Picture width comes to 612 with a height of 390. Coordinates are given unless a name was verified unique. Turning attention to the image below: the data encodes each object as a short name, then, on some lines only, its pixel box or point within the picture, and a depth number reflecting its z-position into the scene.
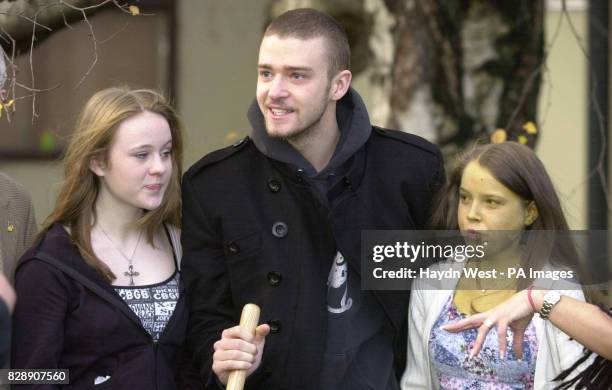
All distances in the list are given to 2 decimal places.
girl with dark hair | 6.12
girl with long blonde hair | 6.08
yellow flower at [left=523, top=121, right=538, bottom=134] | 9.66
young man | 6.49
